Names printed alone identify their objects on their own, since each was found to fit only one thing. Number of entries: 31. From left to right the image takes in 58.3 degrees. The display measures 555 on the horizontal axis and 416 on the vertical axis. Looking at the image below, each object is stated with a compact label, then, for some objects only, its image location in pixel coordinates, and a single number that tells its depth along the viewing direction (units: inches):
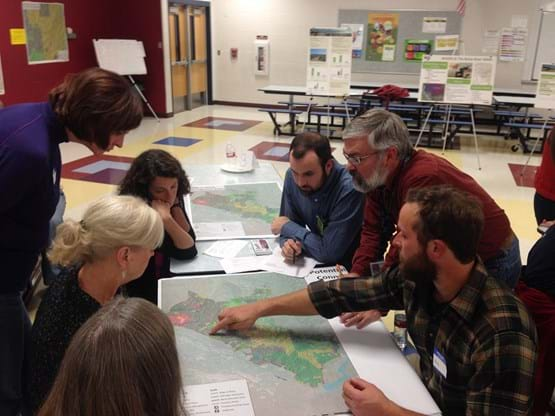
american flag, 359.6
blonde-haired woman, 57.4
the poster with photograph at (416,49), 376.2
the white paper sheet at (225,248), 88.0
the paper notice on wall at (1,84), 250.7
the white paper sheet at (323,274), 78.6
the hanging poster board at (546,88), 243.4
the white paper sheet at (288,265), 81.0
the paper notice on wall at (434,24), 369.1
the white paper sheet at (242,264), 81.7
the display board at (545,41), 346.6
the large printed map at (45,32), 272.7
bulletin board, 368.5
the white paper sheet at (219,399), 48.8
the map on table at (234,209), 98.1
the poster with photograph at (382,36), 378.3
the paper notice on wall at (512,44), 354.3
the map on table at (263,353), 51.1
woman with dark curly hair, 86.1
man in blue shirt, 86.1
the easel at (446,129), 274.3
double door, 376.5
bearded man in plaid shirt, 46.4
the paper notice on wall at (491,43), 360.2
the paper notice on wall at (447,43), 303.0
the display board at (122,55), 320.2
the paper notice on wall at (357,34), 386.0
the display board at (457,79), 251.4
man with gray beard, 74.5
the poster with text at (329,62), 264.8
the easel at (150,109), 357.3
